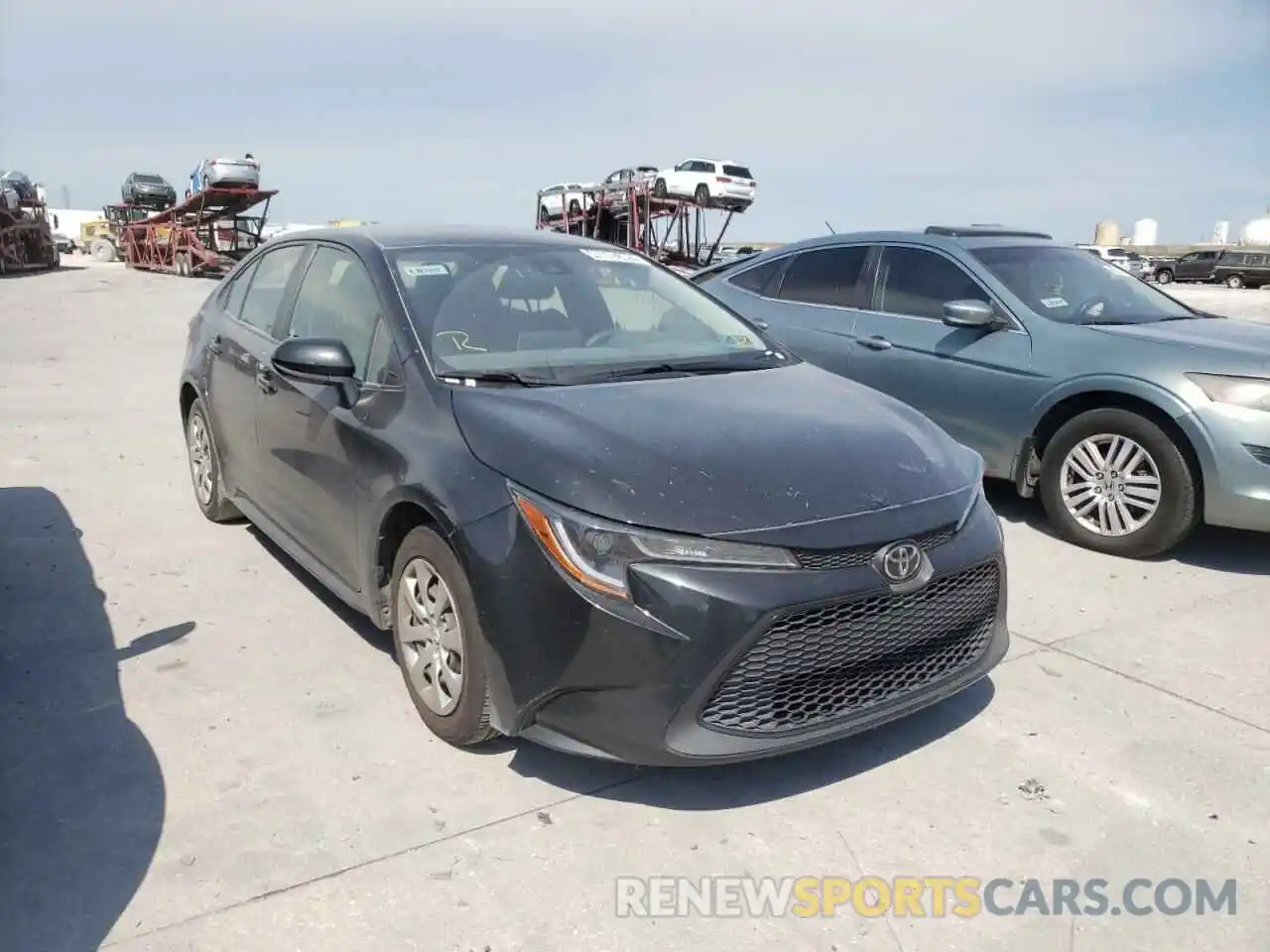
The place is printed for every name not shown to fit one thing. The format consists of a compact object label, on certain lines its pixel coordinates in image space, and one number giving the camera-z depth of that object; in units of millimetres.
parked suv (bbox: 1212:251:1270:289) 40969
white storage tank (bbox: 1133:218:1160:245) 82719
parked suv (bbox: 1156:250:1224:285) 43628
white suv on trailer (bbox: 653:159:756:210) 26375
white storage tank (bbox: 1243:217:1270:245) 72062
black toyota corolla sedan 2490
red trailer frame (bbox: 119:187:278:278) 28531
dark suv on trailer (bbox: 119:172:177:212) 34812
